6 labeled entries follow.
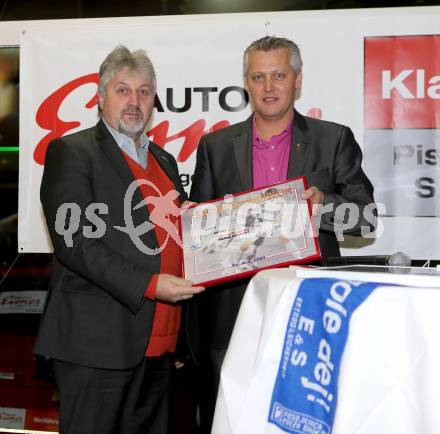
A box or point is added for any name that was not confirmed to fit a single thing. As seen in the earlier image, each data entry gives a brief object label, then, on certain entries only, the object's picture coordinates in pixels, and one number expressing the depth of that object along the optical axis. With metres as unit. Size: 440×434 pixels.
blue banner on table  1.30
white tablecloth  1.20
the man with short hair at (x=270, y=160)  2.58
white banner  3.35
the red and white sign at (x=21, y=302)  4.28
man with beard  2.21
